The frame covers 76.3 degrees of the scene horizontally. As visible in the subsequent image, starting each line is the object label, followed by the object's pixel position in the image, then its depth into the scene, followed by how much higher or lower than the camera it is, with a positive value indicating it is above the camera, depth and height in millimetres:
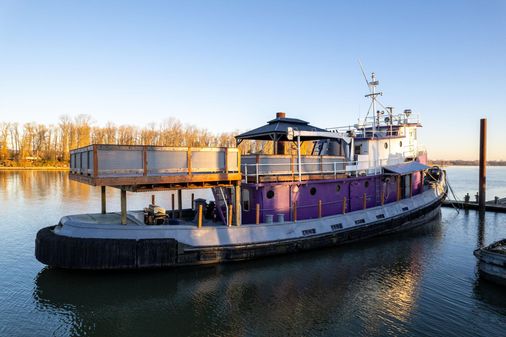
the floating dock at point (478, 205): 28741 -4389
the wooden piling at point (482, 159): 28797 -68
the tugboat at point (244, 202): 12297 -2406
